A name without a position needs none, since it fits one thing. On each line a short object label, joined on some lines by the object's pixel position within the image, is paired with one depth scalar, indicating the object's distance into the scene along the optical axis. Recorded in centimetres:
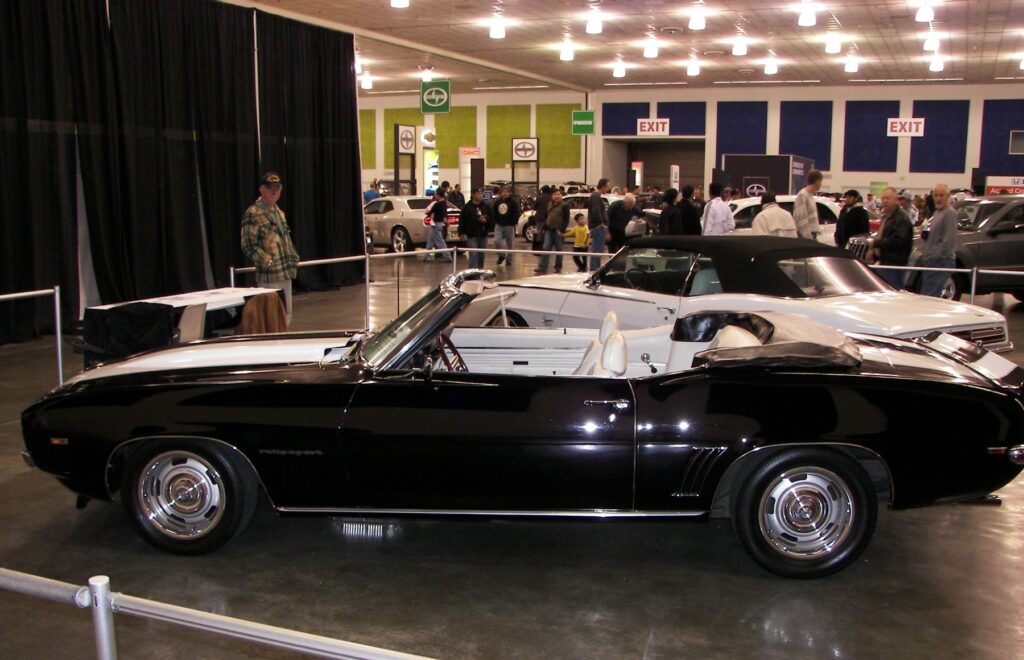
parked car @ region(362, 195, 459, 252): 2370
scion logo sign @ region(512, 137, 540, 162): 3734
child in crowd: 1836
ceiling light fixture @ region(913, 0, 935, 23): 1739
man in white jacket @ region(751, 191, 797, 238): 1203
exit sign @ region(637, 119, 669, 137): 3494
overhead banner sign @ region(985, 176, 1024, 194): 2854
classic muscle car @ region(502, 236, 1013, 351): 700
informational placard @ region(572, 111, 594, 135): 3288
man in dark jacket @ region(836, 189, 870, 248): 1272
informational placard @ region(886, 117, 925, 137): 3180
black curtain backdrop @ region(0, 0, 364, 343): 1105
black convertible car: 424
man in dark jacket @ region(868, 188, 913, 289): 1123
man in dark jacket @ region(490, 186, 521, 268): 1934
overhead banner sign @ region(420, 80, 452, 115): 2367
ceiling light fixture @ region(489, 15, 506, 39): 2059
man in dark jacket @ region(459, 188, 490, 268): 1920
